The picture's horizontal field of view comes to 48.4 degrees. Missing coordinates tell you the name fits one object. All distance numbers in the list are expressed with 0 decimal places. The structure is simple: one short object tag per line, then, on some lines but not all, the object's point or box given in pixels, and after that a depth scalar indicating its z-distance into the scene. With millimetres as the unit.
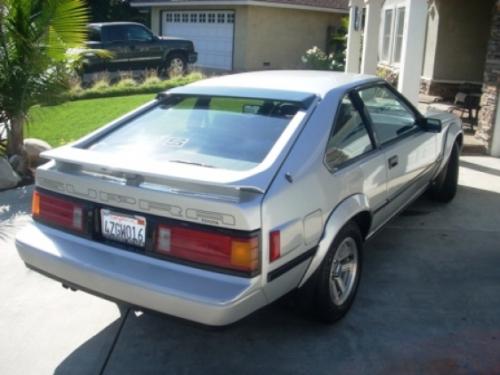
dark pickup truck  17984
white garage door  22469
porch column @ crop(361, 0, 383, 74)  10852
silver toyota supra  2781
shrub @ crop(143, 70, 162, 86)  15773
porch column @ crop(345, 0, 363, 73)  11594
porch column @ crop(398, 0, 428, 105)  7887
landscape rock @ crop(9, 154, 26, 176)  7090
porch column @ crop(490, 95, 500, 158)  8270
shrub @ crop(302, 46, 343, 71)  18328
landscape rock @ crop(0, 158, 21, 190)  6613
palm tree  6770
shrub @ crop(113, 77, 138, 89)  15266
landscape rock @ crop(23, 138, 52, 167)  7445
